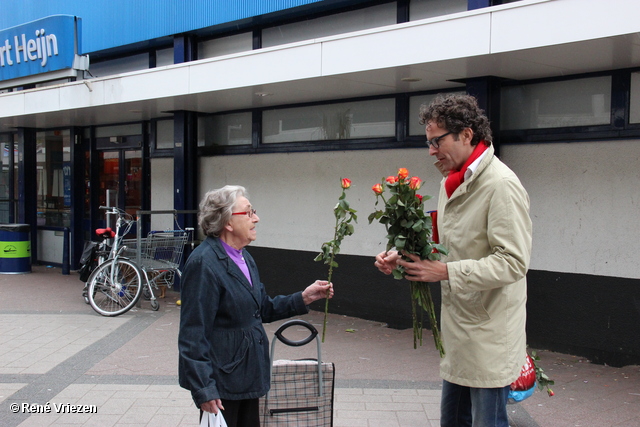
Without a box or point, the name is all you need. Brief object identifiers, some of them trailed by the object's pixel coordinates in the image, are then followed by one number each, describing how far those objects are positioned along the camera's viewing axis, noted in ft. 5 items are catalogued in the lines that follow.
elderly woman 9.14
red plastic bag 12.76
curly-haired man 8.40
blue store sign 34.03
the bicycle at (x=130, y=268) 27.63
